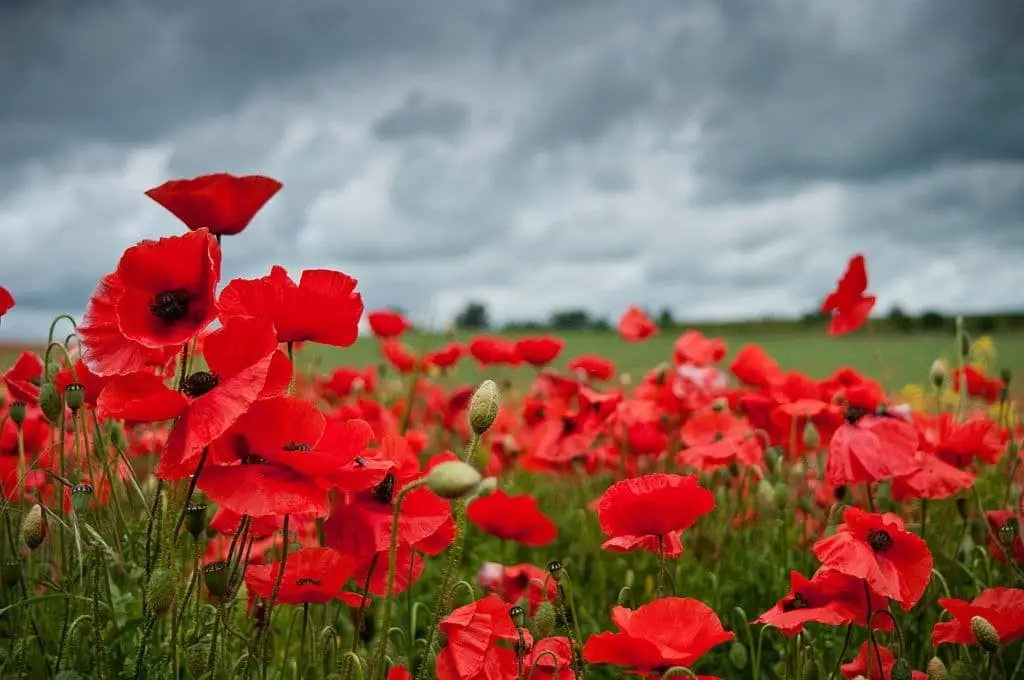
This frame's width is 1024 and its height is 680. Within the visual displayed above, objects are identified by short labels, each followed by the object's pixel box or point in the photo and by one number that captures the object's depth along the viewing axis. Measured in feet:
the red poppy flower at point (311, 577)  2.56
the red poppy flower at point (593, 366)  4.89
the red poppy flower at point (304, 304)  2.48
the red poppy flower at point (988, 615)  2.95
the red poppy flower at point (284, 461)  2.36
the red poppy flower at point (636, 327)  5.90
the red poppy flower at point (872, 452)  3.33
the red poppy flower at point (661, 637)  2.55
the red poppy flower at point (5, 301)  2.91
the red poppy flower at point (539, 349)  4.99
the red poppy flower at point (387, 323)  5.48
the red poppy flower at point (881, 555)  2.78
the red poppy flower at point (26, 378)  3.17
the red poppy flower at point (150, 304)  2.45
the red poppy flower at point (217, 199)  2.57
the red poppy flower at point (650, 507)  2.74
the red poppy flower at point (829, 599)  2.82
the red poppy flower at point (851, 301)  3.83
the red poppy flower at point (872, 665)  3.04
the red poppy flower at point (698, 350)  5.17
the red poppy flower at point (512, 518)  3.36
